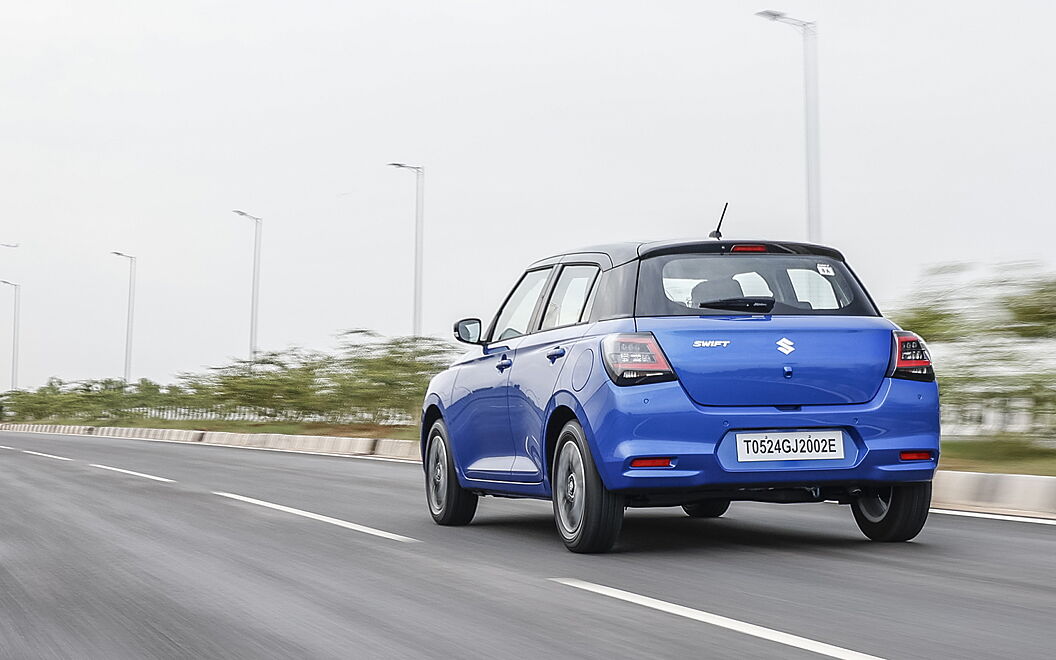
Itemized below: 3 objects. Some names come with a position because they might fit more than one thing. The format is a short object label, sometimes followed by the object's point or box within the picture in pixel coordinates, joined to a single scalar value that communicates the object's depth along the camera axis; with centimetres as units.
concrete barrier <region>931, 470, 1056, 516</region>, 1073
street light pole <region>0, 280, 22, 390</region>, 8881
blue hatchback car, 746
